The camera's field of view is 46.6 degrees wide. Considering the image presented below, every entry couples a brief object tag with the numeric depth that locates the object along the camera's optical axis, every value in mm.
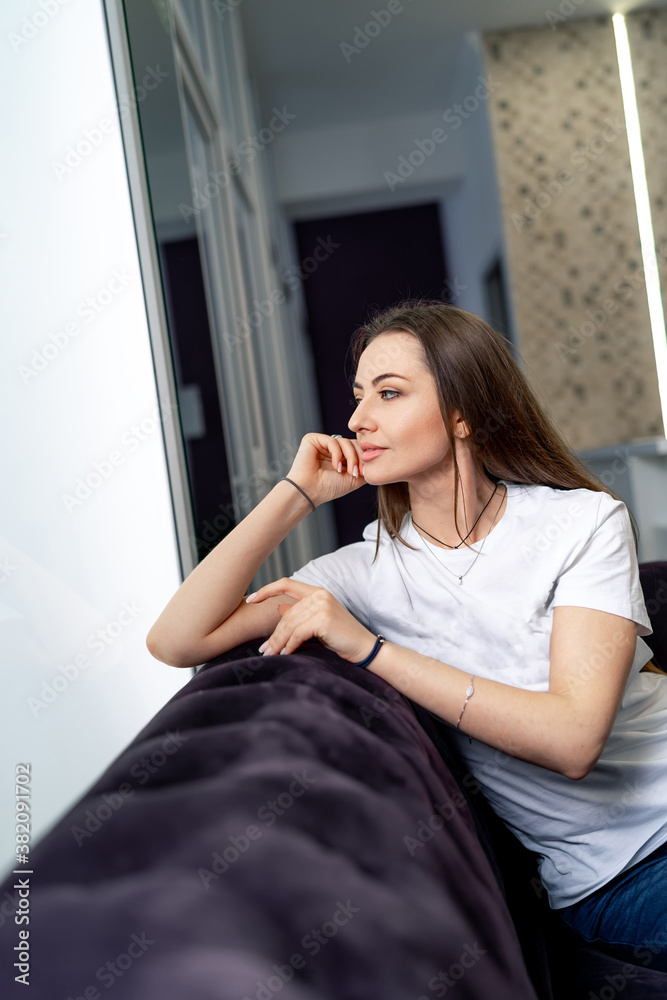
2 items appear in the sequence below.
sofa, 547
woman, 1063
